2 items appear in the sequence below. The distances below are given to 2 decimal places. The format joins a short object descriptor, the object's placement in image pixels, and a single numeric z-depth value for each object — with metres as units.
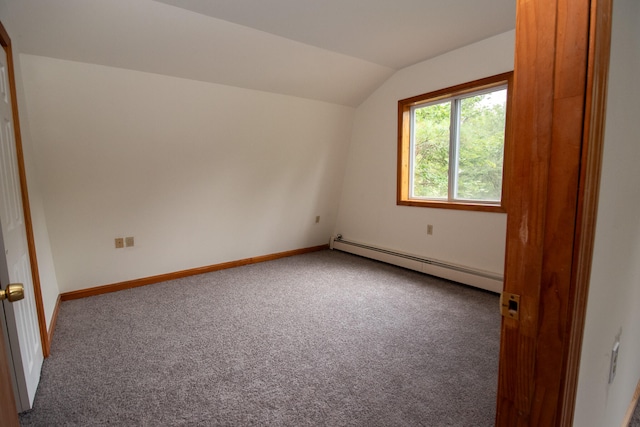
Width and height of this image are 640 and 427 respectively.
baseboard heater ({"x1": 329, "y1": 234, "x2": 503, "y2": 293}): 3.03
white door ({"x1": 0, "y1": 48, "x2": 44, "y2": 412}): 1.41
